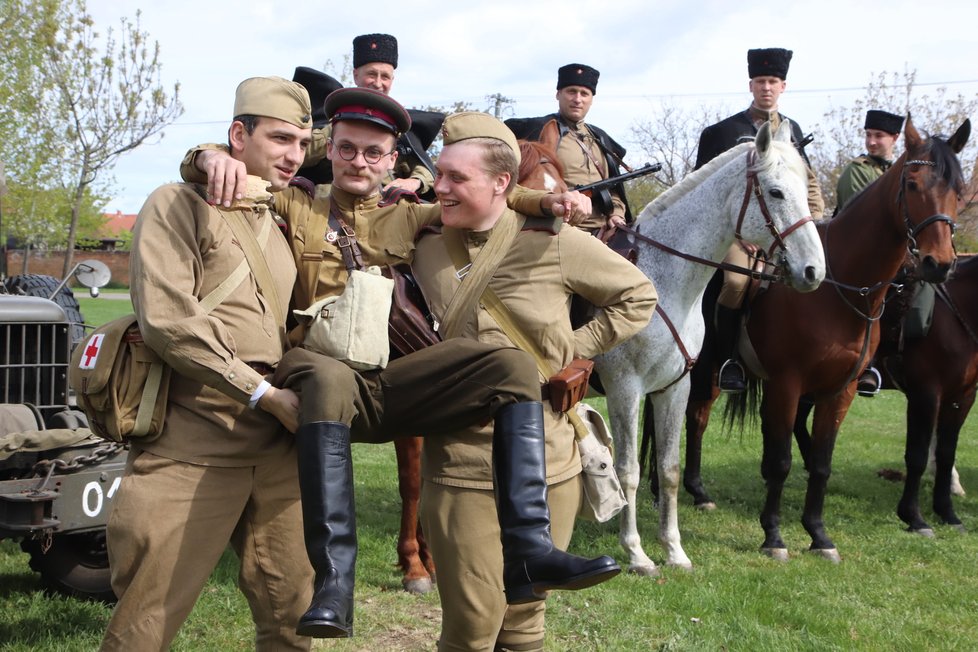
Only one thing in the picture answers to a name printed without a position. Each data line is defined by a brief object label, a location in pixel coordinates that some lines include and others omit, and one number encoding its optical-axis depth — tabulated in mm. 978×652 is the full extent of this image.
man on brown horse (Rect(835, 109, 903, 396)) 8398
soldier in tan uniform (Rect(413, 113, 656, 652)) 2848
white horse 5777
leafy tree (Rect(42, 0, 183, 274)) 19766
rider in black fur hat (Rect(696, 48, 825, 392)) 6832
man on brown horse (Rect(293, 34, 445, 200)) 4707
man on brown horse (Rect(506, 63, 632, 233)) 6664
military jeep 3980
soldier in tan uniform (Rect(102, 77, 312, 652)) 2615
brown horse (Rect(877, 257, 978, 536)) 7734
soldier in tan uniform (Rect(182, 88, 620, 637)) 2523
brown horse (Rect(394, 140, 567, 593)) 5582
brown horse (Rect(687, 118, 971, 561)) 6512
